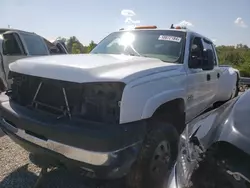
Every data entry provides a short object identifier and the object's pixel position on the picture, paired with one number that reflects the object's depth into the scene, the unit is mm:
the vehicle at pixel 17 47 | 4414
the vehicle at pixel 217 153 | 1096
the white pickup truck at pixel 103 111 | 1604
